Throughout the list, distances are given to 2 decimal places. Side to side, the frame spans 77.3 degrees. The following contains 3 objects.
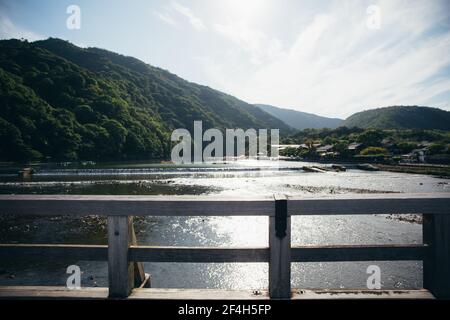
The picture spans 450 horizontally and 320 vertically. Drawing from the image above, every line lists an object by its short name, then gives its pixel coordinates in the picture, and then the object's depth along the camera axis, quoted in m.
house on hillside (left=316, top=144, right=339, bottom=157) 90.20
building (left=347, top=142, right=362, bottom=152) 89.62
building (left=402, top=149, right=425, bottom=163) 72.00
